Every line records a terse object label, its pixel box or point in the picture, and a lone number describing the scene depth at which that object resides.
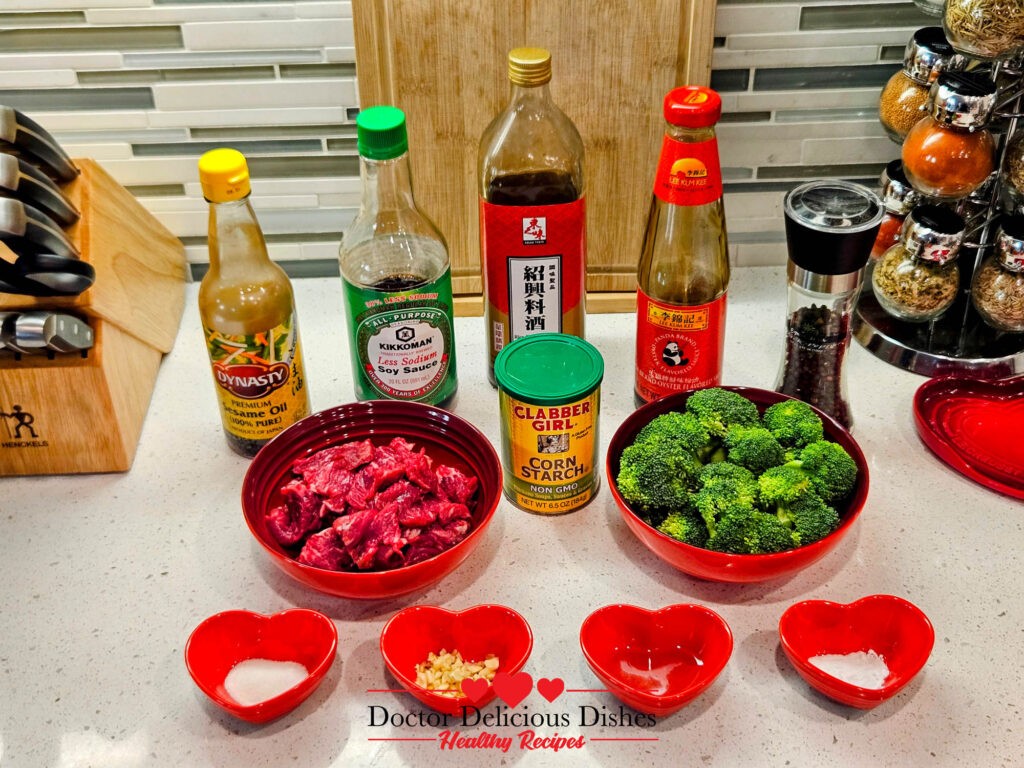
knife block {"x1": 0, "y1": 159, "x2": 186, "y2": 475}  1.05
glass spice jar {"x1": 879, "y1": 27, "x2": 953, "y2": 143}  1.14
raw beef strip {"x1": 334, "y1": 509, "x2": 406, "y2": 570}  0.94
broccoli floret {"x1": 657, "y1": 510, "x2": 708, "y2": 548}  0.94
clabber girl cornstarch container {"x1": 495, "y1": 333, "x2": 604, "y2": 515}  0.98
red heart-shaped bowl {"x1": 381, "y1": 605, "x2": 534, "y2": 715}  0.88
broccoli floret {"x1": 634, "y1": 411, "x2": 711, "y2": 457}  0.99
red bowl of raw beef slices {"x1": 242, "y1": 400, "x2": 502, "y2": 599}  0.94
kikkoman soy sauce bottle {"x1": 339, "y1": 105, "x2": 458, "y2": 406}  1.06
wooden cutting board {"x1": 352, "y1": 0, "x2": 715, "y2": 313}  1.15
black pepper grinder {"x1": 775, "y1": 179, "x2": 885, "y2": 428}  1.01
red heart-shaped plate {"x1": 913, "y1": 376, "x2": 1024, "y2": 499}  1.08
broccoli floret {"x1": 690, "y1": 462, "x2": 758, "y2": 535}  0.93
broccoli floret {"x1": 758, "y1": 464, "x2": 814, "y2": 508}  0.93
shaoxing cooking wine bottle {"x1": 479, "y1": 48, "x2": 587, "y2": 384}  1.08
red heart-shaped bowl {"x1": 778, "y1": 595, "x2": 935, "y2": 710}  0.88
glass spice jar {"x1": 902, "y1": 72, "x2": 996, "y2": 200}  1.05
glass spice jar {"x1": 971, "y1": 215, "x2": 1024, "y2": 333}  1.11
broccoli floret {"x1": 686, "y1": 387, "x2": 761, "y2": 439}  1.01
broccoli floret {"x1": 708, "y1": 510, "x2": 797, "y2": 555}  0.92
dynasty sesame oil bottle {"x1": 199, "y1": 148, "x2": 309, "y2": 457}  1.01
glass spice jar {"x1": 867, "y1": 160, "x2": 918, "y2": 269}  1.19
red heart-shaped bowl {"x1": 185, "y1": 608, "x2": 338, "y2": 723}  0.87
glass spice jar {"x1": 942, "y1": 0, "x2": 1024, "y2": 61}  1.02
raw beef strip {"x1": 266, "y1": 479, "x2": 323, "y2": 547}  0.98
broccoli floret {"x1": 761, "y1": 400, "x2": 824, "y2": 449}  1.00
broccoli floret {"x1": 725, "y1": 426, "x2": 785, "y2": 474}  0.97
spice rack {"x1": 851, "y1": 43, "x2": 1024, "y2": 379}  1.15
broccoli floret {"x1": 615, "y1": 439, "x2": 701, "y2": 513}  0.95
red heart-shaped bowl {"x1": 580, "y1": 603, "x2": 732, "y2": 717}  0.87
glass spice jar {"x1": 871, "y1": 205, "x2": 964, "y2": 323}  1.12
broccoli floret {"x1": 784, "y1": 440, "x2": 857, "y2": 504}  0.96
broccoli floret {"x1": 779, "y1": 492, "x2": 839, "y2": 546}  0.92
